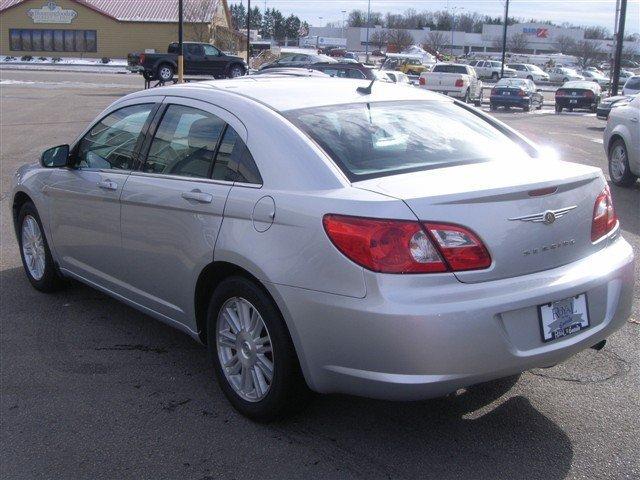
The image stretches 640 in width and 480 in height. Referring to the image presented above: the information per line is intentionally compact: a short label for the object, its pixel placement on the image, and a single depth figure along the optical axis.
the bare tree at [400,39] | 98.07
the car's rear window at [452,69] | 36.22
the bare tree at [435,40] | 106.81
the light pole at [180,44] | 24.48
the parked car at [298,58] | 32.60
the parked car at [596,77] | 59.06
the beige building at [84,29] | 65.81
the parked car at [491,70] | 60.97
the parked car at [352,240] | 3.36
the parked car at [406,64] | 52.62
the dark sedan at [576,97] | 32.72
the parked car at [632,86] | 30.19
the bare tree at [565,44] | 119.66
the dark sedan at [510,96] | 32.66
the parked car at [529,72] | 62.62
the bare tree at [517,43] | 118.16
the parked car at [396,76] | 29.00
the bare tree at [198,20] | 61.44
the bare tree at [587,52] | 95.36
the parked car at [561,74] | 65.35
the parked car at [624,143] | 10.74
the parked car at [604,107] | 24.59
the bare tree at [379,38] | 107.81
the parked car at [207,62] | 37.94
